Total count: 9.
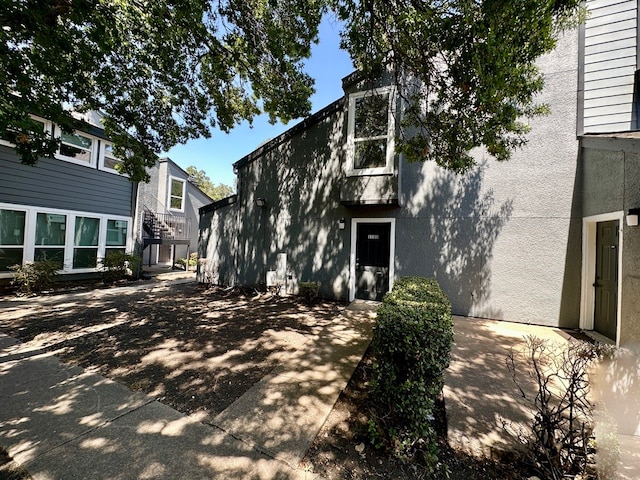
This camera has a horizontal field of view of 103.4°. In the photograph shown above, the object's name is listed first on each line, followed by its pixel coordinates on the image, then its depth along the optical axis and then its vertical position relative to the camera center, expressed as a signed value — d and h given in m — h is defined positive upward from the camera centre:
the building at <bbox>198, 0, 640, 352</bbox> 4.84 +1.03
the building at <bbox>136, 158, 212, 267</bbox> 13.46 +1.48
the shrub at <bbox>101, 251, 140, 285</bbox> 9.15 -1.09
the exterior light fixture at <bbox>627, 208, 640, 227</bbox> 3.66 +0.60
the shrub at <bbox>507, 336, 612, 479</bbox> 1.81 -1.48
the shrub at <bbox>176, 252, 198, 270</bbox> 14.67 -1.27
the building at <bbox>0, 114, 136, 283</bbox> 7.41 +0.94
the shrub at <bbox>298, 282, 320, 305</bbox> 7.22 -1.31
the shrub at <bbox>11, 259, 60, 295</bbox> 7.11 -1.24
